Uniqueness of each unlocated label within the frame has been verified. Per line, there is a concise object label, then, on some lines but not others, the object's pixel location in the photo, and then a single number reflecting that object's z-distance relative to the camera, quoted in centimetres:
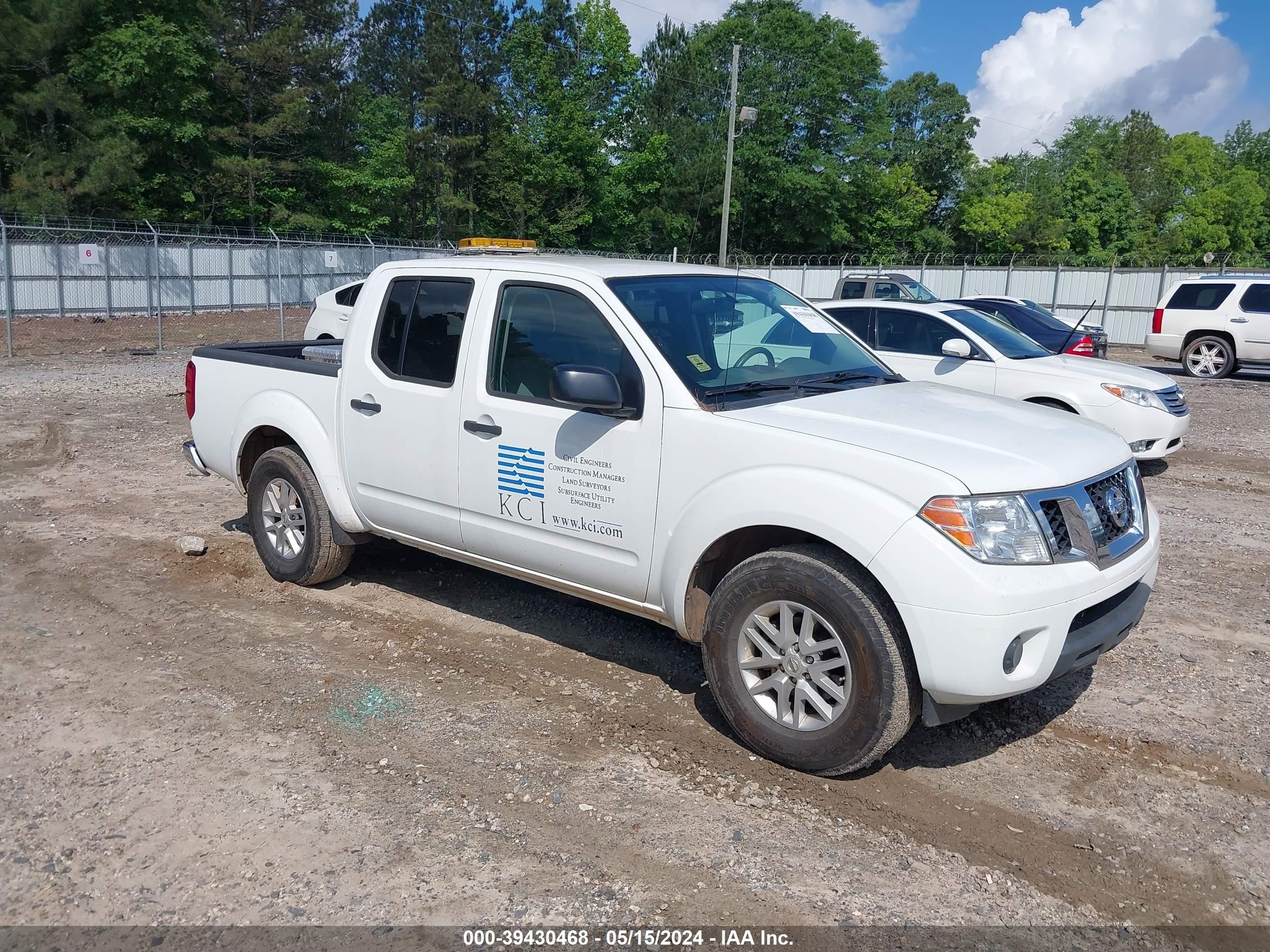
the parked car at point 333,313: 1485
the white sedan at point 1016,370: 953
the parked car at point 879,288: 2212
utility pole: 3092
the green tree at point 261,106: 4297
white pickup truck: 359
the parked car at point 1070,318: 1530
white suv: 1872
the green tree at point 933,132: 7100
